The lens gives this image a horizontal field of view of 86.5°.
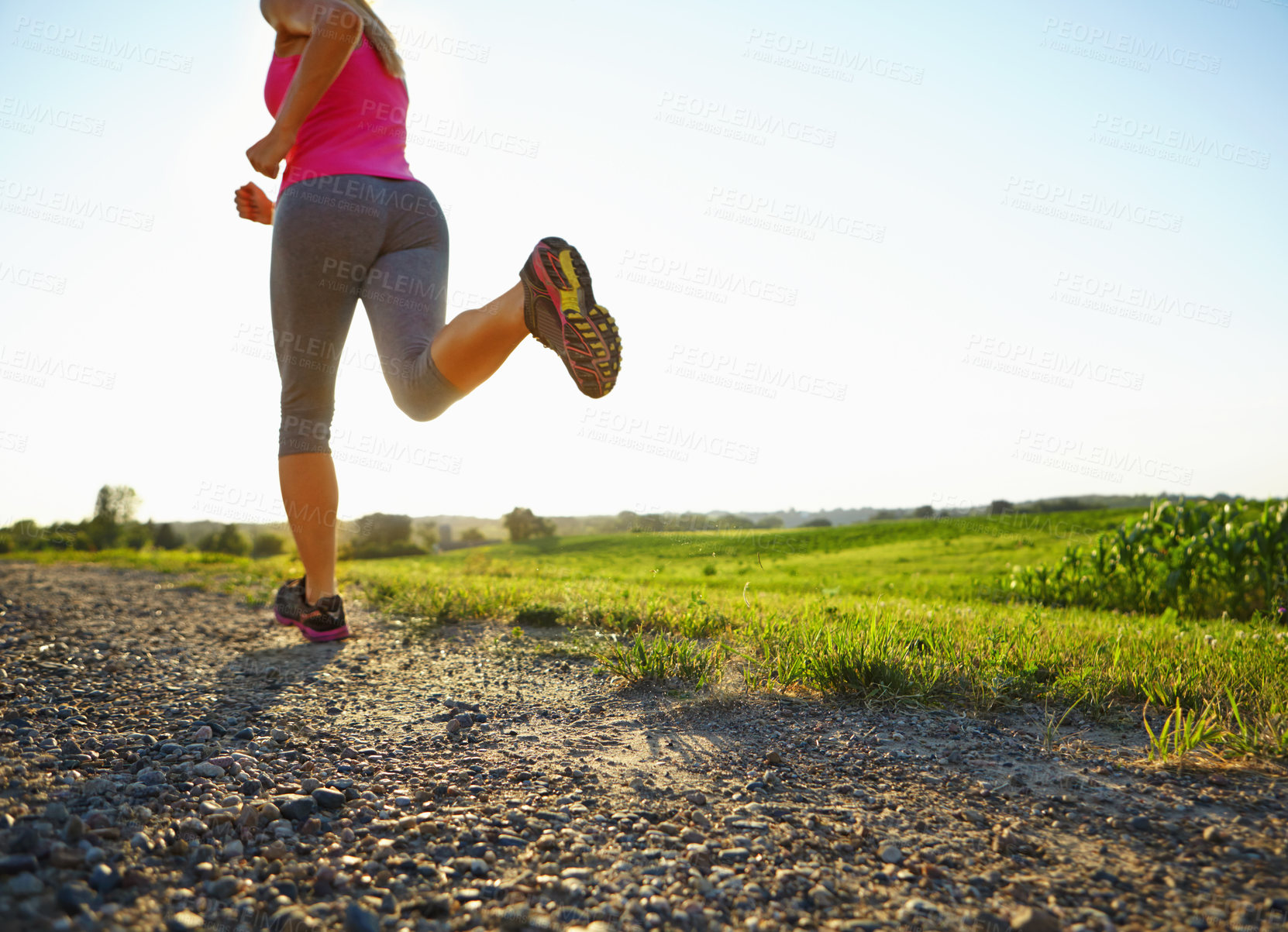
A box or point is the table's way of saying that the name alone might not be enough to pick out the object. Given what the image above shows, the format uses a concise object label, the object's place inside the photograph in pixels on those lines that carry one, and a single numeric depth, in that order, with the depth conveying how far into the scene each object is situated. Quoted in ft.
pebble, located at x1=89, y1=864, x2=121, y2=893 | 4.13
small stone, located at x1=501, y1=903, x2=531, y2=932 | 4.07
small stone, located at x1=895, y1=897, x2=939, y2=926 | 4.11
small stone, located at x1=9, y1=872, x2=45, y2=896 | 3.92
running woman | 9.30
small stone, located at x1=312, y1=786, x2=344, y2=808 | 5.62
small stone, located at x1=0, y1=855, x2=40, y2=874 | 4.08
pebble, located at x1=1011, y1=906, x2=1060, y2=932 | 3.94
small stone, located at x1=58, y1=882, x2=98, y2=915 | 3.85
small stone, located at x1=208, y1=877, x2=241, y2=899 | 4.29
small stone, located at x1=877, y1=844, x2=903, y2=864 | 4.77
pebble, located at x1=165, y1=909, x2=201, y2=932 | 3.88
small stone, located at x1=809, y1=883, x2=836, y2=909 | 4.29
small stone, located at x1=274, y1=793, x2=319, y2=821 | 5.43
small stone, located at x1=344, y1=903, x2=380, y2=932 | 3.98
